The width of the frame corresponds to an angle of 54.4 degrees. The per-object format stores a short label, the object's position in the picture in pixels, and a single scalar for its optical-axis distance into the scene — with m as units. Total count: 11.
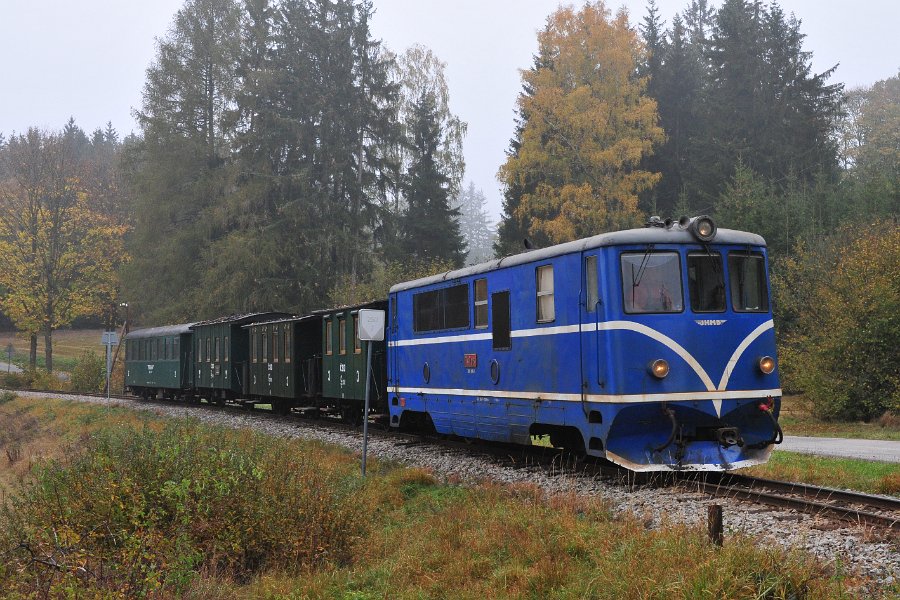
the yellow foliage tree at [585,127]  34.06
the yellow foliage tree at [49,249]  44.28
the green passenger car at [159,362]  32.97
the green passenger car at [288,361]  23.78
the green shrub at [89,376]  41.28
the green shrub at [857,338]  21.86
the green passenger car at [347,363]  18.98
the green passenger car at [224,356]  28.66
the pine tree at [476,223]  143.00
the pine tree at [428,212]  49.00
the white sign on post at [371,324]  12.99
